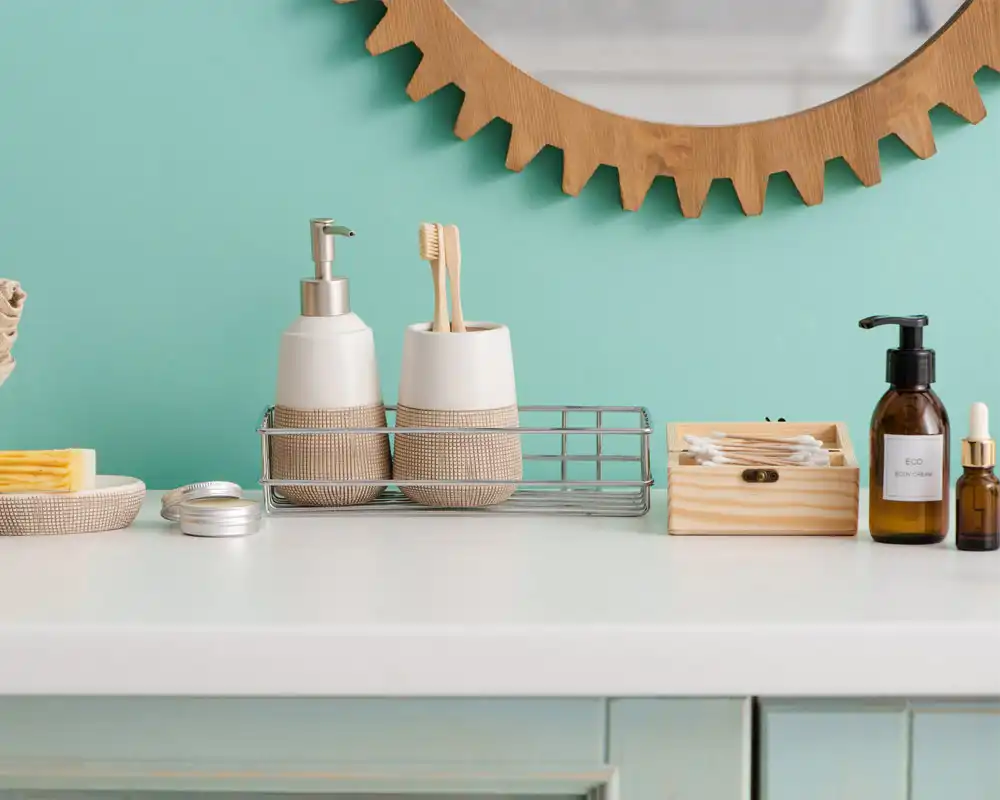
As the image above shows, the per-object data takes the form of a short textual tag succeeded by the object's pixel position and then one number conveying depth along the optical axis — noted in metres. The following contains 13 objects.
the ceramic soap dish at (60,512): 1.48
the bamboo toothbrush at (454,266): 1.54
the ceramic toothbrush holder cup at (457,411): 1.52
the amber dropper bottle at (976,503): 1.43
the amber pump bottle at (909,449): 1.44
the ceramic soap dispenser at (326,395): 1.54
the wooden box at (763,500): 1.47
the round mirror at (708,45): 1.63
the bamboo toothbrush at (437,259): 1.54
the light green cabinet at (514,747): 1.31
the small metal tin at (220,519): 1.48
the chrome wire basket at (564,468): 1.52
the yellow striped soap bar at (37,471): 1.48
